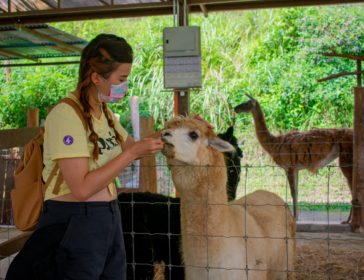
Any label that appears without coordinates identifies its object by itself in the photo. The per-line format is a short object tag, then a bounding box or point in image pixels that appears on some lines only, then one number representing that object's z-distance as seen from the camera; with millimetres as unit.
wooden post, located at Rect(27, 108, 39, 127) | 7930
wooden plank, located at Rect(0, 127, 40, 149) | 3426
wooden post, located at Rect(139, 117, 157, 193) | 6047
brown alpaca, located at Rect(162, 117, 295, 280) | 3225
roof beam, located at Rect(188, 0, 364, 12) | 6375
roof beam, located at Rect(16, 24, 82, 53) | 6976
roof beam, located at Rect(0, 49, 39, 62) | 8311
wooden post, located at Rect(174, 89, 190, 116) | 6133
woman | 2117
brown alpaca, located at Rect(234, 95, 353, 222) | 8664
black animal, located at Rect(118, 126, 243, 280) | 4387
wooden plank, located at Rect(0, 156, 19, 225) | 6227
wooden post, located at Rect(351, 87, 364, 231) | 6699
